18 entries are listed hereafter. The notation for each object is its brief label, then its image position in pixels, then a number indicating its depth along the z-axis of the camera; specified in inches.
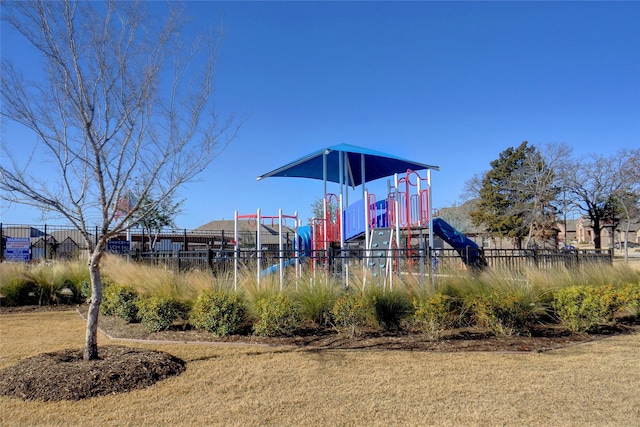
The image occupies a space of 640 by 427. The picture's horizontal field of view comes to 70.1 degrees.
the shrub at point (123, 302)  327.3
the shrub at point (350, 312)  272.5
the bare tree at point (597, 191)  1285.7
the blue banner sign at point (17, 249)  606.9
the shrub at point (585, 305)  294.2
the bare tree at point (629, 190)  1242.6
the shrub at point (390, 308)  290.7
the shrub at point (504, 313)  276.4
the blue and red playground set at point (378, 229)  358.6
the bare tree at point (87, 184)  204.5
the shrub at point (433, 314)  268.2
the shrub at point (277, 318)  271.6
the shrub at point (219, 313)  274.2
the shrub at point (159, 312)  287.6
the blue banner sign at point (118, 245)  717.5
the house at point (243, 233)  712.4
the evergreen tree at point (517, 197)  1433.3
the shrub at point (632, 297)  325.4
